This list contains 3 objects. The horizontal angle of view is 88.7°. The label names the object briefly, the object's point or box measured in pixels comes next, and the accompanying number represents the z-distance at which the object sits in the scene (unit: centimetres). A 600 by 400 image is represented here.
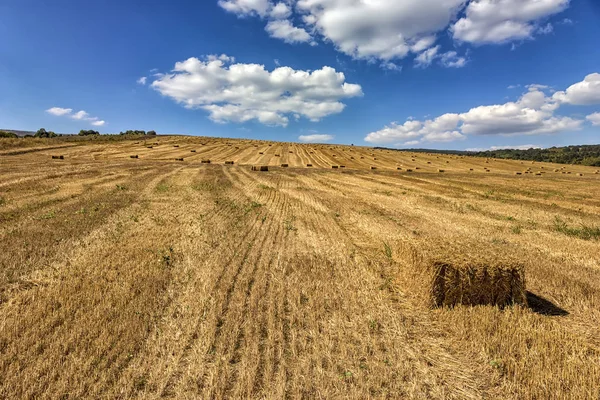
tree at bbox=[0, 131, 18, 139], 5479
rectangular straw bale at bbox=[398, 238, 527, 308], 700
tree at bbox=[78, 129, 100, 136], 9619
